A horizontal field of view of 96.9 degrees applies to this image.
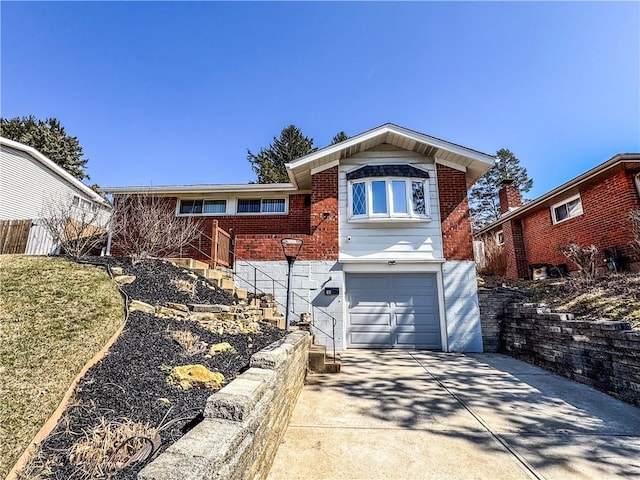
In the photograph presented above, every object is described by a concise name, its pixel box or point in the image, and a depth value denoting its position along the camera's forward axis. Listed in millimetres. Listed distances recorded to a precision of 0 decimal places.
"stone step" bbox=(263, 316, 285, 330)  6117
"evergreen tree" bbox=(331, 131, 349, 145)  24953
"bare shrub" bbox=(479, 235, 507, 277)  12594
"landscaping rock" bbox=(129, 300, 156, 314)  4172
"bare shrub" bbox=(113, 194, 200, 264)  7860
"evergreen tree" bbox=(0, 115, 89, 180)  23953
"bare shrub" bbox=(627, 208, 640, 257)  7232
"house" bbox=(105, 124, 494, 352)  7973
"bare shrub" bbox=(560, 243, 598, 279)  8122
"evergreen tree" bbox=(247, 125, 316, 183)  23734
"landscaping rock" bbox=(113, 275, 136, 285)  5051
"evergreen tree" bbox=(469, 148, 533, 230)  31891
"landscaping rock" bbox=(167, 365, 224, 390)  2862
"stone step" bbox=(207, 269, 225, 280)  6895
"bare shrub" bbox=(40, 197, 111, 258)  7071
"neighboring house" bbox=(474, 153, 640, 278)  8211
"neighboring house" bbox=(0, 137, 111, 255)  11484
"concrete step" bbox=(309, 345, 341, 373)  5512
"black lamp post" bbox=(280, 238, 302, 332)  5883
